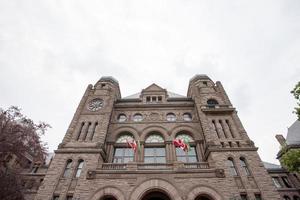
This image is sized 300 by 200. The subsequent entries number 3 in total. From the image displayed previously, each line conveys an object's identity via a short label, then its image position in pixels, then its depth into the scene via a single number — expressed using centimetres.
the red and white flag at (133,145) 1836
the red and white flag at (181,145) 1825
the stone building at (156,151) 1481
